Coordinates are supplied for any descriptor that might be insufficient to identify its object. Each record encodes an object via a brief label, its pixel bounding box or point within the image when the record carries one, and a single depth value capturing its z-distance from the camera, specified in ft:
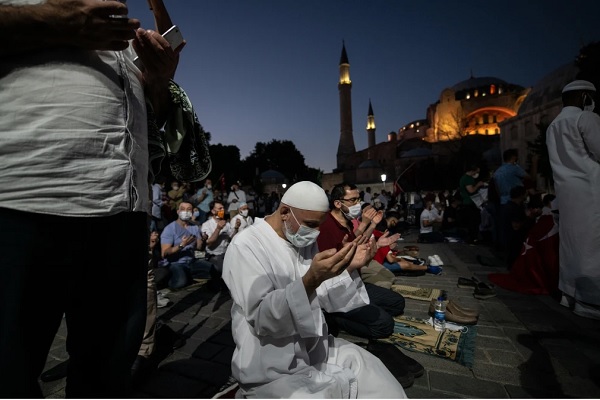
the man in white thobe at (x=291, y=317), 5.57
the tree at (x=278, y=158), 216.95
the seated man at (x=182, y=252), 19.31
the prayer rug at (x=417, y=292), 16.42
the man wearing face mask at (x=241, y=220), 23.61
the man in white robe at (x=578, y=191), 12.58
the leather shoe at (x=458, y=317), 12.44
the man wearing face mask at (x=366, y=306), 9.22
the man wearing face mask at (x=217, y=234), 21.90
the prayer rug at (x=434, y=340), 10.24
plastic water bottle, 12.47
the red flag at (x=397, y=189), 59.62
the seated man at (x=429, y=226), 34.88
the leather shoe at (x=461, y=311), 12.52
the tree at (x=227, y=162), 162.50
